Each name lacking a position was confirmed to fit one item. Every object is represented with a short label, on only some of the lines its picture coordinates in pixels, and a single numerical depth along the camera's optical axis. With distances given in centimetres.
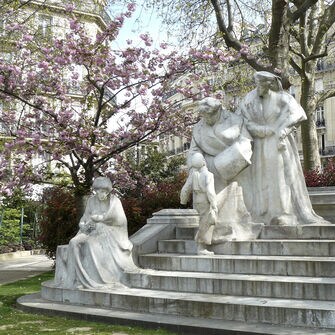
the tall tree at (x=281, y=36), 1499
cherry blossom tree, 1135
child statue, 759
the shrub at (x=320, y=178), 1402
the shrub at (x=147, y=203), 1403
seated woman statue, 773
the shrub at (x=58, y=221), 1425
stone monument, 643
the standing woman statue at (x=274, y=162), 805
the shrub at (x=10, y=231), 2334
